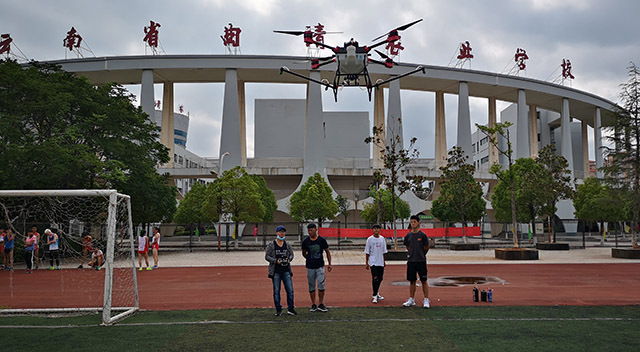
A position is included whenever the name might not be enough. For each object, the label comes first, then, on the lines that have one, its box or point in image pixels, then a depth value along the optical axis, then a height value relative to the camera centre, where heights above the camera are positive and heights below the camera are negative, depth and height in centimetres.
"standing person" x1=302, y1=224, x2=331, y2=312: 958 -91
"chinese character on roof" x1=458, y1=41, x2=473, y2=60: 5703 +1863
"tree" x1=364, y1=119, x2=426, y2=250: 2714 +212
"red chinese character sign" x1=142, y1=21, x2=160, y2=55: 5281 +1919
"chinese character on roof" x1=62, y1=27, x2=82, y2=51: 5275 +1885
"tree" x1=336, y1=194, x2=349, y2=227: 5506 +95
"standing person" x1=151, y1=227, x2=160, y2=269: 2072 -135
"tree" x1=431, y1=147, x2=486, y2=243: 3691 +153
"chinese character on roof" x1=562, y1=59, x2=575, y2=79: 6375 +1834
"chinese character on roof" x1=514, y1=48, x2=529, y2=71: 5950 +1860
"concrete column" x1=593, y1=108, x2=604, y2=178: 6686 +1030
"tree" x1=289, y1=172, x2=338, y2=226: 4381 +79
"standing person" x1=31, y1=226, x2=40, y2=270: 1947 -143
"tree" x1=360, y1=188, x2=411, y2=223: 4274 +18
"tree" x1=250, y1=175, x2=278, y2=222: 4625 +133
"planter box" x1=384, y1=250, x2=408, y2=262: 2380 -217
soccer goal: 1032 -206
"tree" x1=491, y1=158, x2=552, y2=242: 3331 +130
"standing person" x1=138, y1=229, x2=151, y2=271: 1995 -140
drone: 1753 +562
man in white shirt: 1064 -92
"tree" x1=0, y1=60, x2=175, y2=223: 2258 +399
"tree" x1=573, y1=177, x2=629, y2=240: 3841 +24
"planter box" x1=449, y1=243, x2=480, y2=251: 3216 -236
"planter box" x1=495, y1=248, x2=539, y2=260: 2375 -215
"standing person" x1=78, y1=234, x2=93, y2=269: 1952 -128
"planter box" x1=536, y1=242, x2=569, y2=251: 3134 -239
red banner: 3406 -152
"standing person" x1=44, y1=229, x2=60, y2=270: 1955 -127
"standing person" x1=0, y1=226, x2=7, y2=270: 1970 -151
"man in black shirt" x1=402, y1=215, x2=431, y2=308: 1003 -91
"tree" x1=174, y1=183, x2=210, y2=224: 4450 +83
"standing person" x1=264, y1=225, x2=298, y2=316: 934 -104
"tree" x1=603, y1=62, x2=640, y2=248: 2498 +323
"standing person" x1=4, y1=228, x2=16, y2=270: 1920 -108
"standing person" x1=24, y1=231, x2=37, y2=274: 1925 -140
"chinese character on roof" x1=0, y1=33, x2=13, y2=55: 4994 +1760
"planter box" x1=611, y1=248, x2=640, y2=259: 2400 -218
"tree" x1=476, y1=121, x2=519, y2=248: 2534 +303
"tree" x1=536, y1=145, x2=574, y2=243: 3356 +194
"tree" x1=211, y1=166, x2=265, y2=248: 3512 +109
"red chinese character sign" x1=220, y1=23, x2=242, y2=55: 5378 +1949
